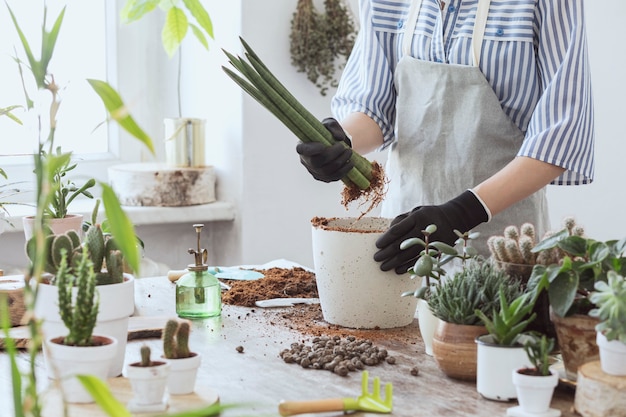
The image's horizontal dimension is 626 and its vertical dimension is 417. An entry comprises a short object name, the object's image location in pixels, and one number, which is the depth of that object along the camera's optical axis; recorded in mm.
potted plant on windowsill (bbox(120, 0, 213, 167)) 3357
